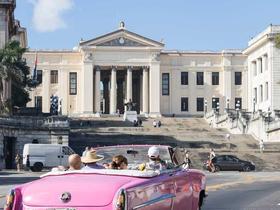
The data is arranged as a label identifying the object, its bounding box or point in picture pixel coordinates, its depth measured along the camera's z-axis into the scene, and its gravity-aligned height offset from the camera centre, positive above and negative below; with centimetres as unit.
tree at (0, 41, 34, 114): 5962 +464
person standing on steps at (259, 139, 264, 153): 6135 -200
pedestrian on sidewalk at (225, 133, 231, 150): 6752 -143
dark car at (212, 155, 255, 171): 5097 -283
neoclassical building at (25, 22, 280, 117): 11731 +777
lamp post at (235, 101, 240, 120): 10961 +283
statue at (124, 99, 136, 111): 9925 +248
